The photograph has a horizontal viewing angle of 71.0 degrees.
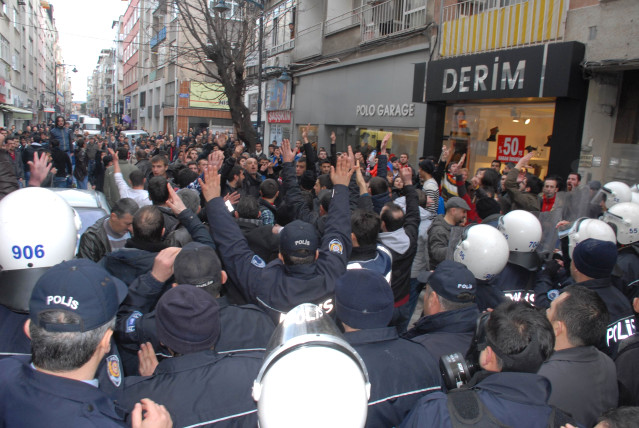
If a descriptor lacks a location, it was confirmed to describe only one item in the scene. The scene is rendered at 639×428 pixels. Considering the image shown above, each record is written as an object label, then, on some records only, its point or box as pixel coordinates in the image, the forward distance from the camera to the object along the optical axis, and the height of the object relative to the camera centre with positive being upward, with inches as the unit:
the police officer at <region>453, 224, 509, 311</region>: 131.7 -27.6
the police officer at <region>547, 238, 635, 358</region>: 117.3 -29.9
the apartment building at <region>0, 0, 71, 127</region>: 1120.2 +240.8
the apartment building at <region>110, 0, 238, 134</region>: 1535.4 +168.5
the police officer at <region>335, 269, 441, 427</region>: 78.0 -35.6
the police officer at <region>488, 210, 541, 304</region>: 147.1 -29.0
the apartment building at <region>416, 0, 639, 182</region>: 331.0 +70.6
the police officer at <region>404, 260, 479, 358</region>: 97.7 -34.3
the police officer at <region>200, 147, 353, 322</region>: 111.1 -29.3
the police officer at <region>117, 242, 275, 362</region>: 94.1 -36.4
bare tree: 520.8 +107.2
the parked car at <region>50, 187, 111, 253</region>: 217.6 -33.9
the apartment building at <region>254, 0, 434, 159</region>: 518.0 +120.1
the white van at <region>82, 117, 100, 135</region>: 2018.9 +63.2
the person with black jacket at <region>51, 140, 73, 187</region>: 454.9 -27.3
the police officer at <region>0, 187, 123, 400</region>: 86.2 -25.4
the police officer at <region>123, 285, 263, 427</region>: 71.7 -38.0
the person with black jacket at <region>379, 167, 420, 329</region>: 159.0 -31.4
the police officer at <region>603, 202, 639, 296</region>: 149.1 -21.3
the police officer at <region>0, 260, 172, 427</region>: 59.8 -32.7
